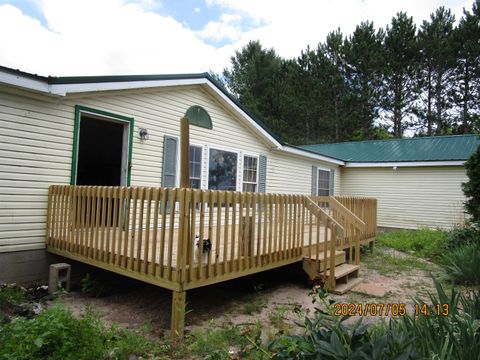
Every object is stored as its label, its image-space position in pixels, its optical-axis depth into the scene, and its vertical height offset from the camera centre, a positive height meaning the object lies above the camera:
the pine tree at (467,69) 20.94 +8.59
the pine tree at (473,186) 7.13 +0.30
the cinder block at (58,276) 4.95 -1.43
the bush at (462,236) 7.38 -0.87
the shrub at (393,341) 1.88 -0.90
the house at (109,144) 5.00 +0.89
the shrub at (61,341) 2.59 -1.31
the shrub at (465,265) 5.36 -1.10
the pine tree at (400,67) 22.94 +8.92
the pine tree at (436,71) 21.88 +8.72
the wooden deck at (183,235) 3.62 -0.66
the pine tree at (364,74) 23.42 +8.75
